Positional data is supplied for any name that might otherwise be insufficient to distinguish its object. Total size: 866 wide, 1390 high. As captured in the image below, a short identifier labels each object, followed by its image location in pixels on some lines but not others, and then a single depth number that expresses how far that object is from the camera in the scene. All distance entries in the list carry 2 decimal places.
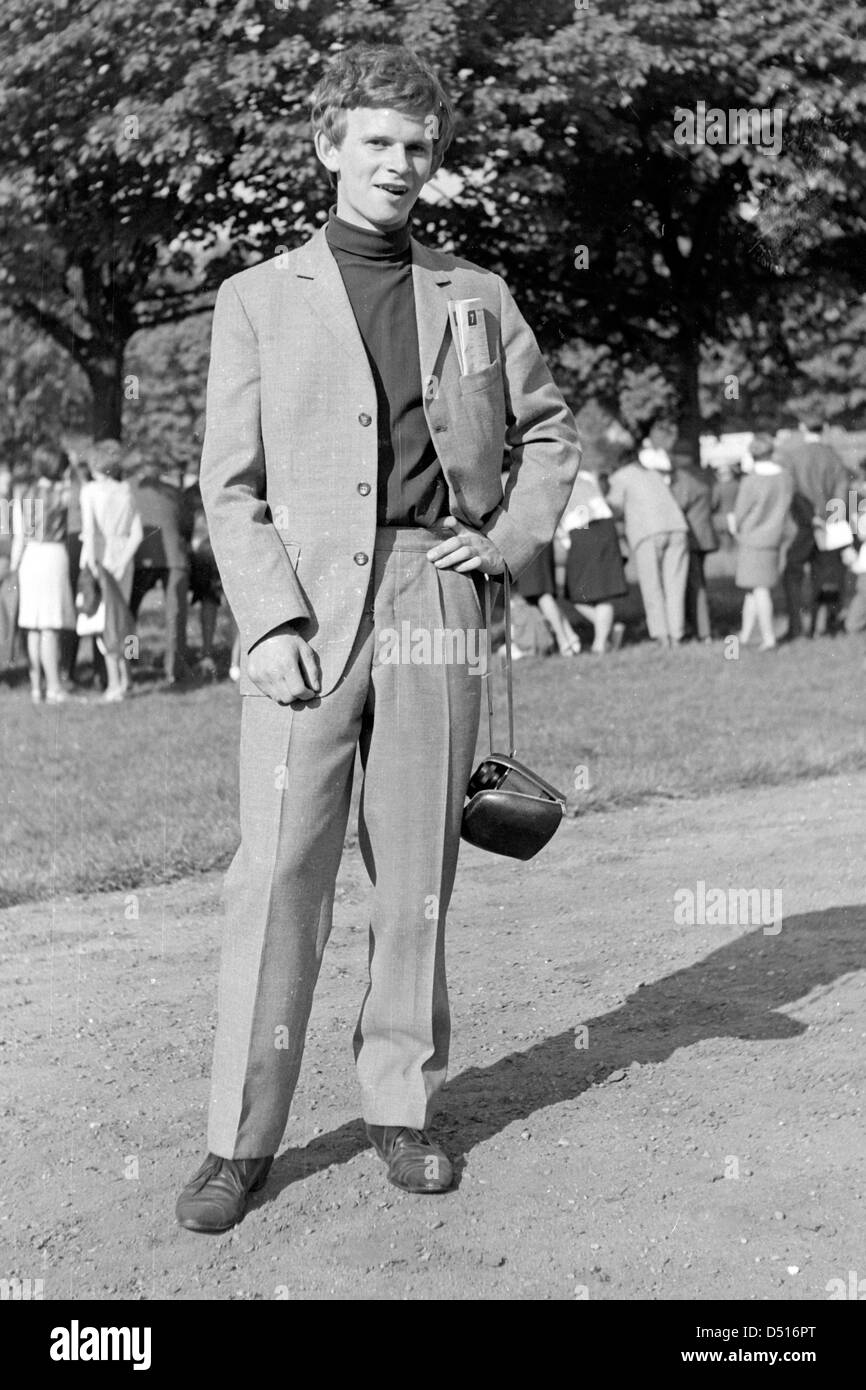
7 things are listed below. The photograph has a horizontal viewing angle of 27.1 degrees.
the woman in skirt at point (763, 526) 15.20
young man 3.54
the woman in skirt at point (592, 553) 14.80
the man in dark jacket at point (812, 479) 15.55
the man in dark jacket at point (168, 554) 13.73
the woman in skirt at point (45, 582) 13.30
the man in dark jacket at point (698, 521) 16.11
